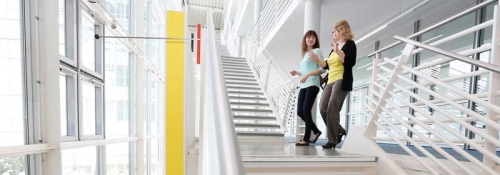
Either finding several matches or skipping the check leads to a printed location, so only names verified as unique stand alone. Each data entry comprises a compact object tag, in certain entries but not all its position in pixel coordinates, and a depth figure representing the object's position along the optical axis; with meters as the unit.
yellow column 3.37
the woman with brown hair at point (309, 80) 2.85
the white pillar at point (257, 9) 9.08
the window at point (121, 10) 3.49
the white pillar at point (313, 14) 4.19
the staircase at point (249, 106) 4.43
